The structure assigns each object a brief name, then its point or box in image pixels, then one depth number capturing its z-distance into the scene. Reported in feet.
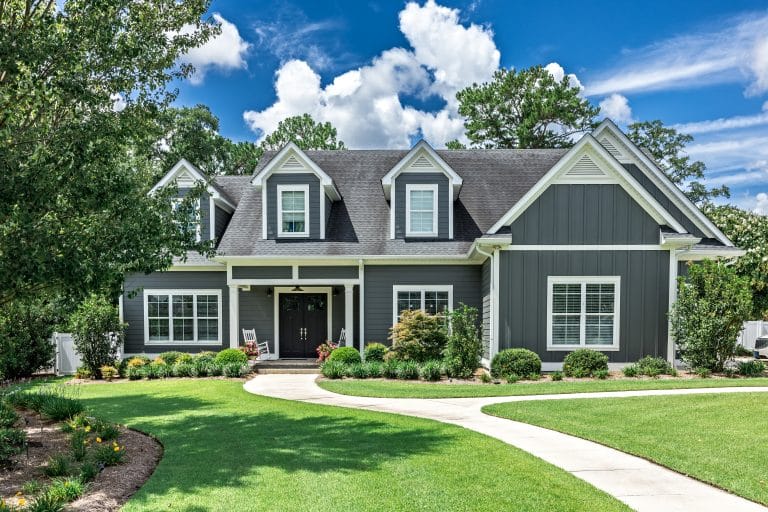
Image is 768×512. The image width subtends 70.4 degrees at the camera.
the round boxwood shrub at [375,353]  52.95
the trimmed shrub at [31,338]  53.98
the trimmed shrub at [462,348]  46.52
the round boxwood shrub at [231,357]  51.55
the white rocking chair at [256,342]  58.75
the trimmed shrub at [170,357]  54.92
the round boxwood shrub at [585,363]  45.78
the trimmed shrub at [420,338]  49.98
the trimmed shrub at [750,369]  46.03
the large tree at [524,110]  112.06
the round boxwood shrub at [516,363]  45.75
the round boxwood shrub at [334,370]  48.34
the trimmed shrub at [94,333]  53.42
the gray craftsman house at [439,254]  48.29
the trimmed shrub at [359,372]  47.96
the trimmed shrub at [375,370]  47.73
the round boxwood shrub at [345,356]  51.88
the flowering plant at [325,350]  56.49
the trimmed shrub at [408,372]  46.73
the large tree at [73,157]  20.03
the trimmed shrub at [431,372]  45.85
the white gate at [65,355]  57.21
